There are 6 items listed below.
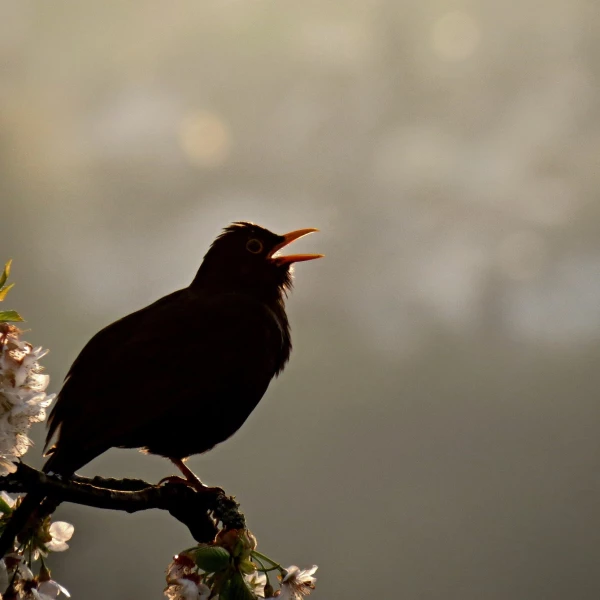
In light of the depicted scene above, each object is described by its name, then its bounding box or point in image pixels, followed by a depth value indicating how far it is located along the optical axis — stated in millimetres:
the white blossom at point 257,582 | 5105
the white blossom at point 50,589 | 5078
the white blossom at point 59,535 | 5448
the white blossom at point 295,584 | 4980
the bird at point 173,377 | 6664
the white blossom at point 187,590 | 4937
